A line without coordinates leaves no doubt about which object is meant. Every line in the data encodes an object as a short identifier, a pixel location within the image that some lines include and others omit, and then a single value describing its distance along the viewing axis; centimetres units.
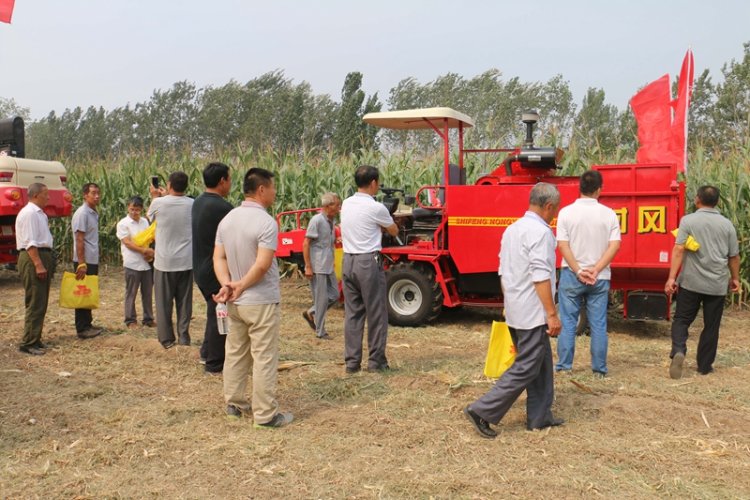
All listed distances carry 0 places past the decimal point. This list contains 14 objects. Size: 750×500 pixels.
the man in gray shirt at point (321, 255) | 770
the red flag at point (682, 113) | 862
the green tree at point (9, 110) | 6450
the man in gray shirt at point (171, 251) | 676
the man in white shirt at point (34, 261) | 677
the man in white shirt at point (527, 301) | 443
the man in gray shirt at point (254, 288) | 461
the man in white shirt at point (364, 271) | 604
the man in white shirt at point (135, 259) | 814
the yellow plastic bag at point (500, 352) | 487
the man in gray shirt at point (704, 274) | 611
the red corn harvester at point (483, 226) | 745
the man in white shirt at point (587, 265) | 590
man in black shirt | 565
